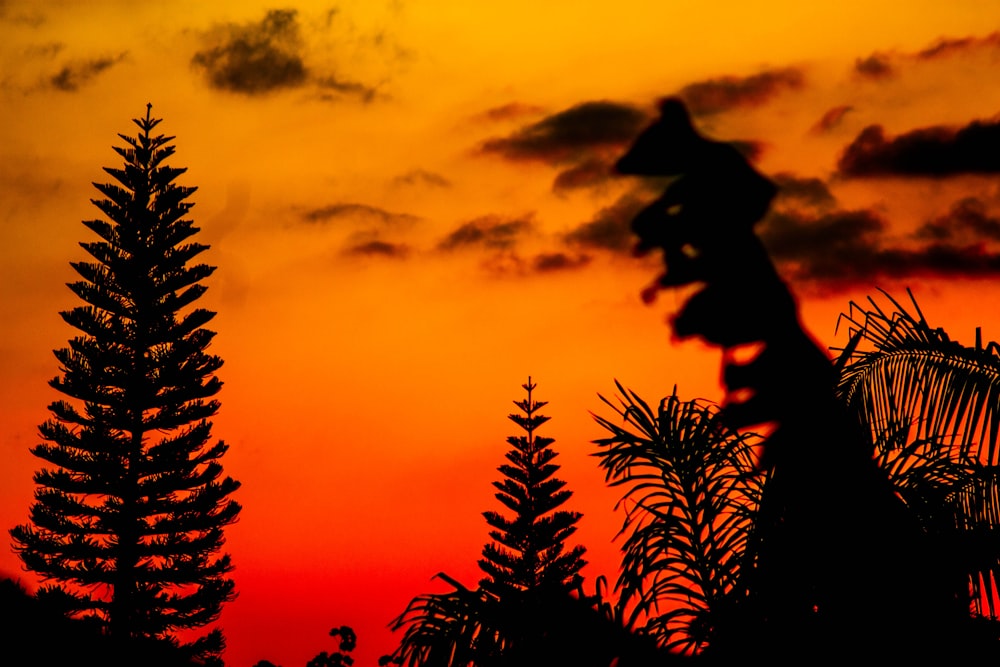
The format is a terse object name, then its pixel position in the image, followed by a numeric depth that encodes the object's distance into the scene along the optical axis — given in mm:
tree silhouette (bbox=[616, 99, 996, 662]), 9109
